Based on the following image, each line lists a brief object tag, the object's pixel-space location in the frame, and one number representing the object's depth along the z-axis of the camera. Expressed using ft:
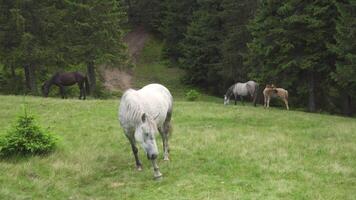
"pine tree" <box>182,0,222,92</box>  158.20
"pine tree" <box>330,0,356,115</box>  84.64
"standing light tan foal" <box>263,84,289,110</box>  95.40
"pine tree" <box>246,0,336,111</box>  95.30
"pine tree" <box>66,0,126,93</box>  121.90
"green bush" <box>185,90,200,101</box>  123.24
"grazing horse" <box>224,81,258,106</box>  103.65
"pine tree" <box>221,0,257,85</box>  141.69
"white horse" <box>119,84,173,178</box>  36.60
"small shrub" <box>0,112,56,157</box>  41.09
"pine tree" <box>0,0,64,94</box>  106.52
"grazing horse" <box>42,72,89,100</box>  98.58
